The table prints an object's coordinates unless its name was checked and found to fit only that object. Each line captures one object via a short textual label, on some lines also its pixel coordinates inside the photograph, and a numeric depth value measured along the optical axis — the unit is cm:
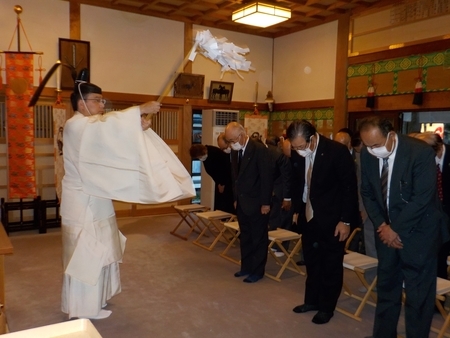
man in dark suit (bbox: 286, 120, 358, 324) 297
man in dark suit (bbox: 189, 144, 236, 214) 554
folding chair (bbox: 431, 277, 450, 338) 269
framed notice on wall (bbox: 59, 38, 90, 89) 637
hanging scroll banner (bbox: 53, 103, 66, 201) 612
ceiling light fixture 537
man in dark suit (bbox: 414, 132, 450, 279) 329
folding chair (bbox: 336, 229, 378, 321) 316
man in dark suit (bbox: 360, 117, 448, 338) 239
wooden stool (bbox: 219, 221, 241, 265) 461
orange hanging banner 572
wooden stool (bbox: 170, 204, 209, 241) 577
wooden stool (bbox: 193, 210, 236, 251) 512
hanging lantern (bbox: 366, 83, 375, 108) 639
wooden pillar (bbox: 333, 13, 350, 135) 693
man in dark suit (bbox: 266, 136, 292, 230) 416
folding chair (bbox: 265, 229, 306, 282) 408
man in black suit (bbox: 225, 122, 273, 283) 398
